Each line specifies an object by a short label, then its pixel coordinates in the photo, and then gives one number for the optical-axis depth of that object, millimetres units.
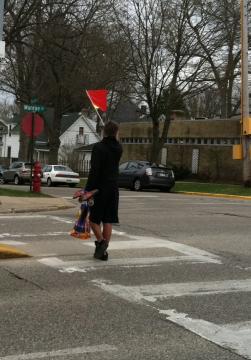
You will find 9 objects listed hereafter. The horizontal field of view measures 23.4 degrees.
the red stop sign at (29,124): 20453
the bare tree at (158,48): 31156
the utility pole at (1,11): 10922
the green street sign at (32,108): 20673
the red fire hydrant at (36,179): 21672
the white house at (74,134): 68769
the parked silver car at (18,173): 36500
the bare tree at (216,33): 32375
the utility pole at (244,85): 25516
